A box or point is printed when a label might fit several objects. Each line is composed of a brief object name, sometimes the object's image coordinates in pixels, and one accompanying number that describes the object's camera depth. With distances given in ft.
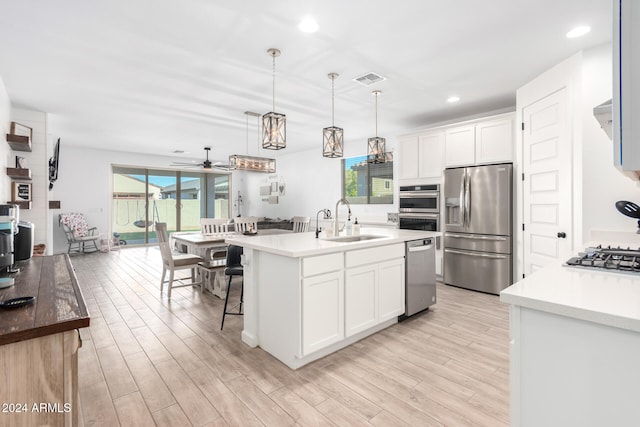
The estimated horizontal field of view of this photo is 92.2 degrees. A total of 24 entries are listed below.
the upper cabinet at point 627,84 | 2.18
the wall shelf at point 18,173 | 12.32
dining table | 13.26
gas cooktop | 4.53
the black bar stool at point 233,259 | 10.34
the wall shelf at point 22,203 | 13.18
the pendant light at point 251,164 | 13.91
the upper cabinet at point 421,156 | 15.65
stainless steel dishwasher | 10.58
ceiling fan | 22.13
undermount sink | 9.95
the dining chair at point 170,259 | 13.03
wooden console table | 3.40
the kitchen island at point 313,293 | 7.51
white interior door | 9.98
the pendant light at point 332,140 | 11.28
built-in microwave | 15.64
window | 20.30
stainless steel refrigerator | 13.19
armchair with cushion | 23.56
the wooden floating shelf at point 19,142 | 12.21
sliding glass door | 28.02
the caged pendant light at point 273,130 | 9.71
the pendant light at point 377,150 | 12.53
